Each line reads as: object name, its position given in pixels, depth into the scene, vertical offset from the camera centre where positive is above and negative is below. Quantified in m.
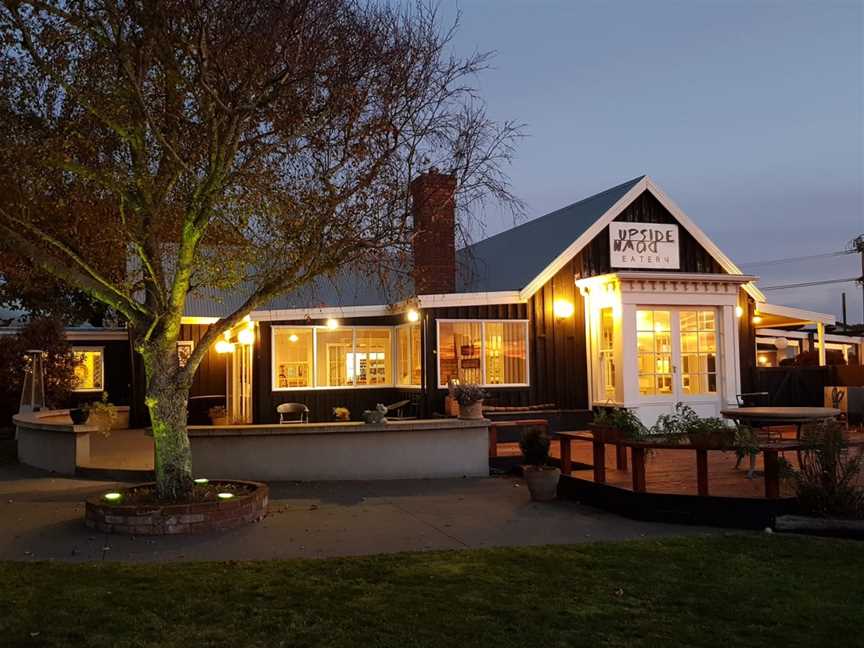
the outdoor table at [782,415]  9.97 -0.56
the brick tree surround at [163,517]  8.09 -1.40
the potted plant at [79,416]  12.54 -0.54
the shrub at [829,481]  8.02 -1.14
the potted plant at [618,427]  9.95 -0.69
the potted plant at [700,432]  9.08 -0.73
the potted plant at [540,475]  9.78 -1.23
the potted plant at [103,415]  14.12 -0.63
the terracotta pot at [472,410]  11.98 -0.52
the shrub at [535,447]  10.23 -0.93
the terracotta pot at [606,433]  9.82 -0.77
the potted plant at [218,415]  18.12 -0.81
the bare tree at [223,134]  8.41 +2.73
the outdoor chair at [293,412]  14.38 -0.66
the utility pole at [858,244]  20.86 +3.28
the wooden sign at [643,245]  16.08 +2.55
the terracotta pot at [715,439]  9.02 -0.77
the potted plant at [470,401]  11.93 -0.38
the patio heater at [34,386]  16.94 -0.08
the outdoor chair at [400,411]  15.34 -0.67
